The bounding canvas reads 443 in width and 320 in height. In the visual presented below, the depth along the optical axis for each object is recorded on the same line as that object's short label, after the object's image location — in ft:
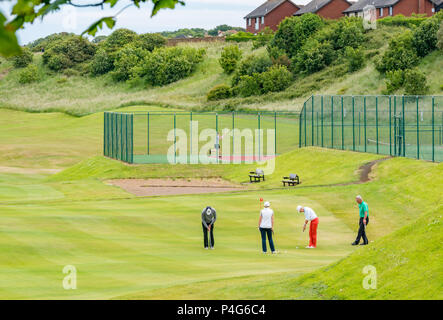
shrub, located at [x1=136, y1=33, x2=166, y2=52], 390.62
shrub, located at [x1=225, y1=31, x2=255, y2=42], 382.42
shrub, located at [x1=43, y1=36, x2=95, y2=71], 391.86
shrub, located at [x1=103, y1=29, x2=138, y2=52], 402.31
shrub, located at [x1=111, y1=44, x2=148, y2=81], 359.66
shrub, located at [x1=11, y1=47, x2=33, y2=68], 392.27
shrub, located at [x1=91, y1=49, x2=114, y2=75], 376.89
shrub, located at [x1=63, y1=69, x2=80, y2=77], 386.28
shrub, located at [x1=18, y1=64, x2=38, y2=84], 379.14
